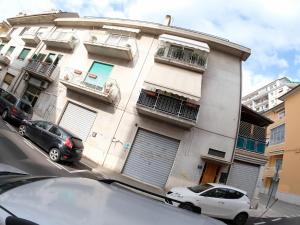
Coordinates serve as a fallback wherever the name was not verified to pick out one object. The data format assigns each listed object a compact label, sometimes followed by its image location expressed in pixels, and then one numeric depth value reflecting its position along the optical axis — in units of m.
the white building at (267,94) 48.80
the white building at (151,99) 12.61
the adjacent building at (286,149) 21.24
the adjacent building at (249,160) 13.65
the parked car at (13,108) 12.41
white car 8.10
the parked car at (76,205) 1.15
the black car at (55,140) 9.21
